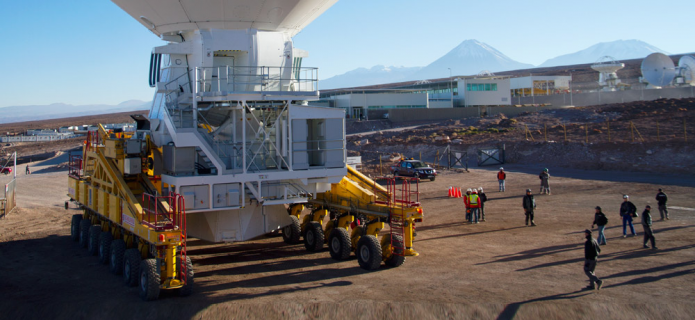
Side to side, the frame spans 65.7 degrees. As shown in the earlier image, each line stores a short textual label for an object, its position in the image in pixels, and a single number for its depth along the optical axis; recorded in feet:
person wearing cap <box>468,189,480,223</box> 64.69
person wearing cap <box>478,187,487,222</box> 66.30
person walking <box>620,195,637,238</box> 51.93
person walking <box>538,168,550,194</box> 85.43
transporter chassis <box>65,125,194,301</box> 36.47
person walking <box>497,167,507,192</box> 90.41
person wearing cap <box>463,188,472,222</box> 65.23
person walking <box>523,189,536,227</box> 60.80
